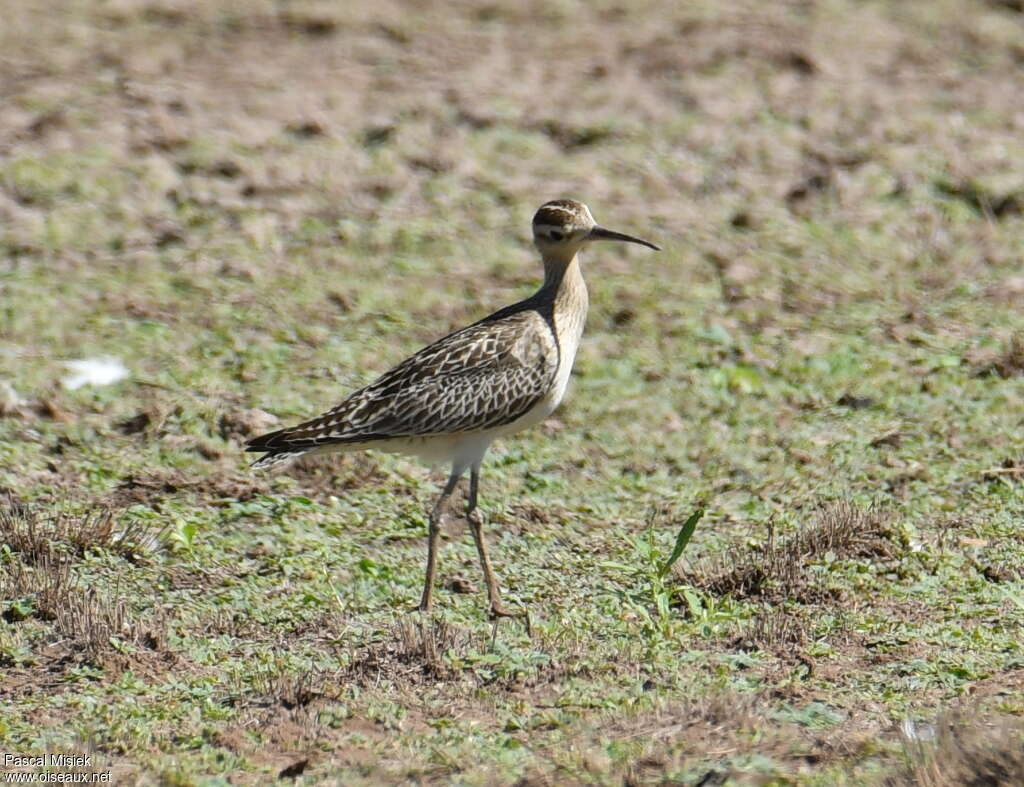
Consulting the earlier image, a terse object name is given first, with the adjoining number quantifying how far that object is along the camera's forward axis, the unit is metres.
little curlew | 16.02
